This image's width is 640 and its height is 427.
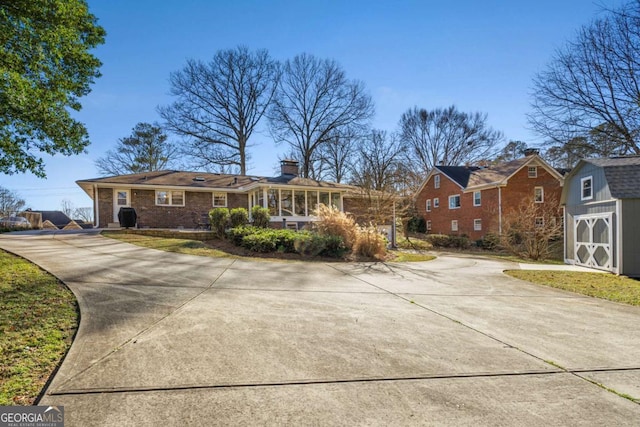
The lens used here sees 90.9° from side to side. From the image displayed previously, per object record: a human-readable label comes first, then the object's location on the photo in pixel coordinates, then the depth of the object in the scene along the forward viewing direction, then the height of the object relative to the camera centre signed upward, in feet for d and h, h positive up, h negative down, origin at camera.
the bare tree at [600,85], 50.90 +21.28
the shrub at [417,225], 96.99 -5.37
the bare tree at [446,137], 122.11 +27.58
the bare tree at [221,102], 95.25 +34.23
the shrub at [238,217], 44.47 -0.78
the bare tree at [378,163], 70.38 +11.28
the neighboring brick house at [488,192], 75.05 +3.63
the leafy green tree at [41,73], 21.22 +11.10
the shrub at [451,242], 69.92 -7.80
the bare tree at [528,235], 52.75 -5.28
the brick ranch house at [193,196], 58.65 +3.27
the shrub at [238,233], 40.47 -2.75
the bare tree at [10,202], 118.01 +5.94
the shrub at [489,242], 65.71 -7.77
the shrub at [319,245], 37.45 -4.25
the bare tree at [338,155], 102.89 +18.07
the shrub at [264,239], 37.47 -3.38
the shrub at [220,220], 44.16 -1.11
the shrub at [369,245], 40.37 -4.63
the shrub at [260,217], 46.55 -0.87
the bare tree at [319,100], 103.76 +36.24
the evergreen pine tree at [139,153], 94.38 +18.71
